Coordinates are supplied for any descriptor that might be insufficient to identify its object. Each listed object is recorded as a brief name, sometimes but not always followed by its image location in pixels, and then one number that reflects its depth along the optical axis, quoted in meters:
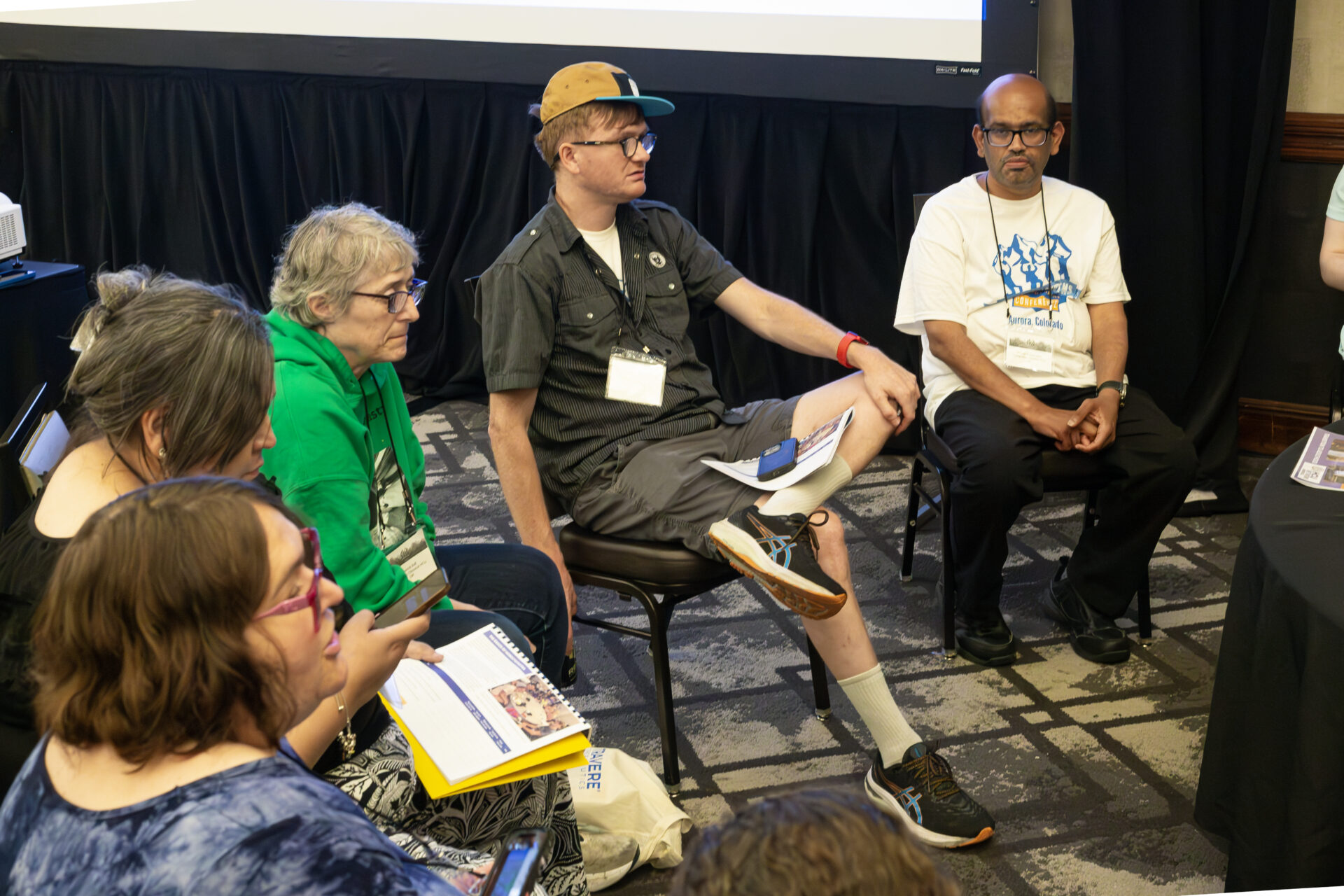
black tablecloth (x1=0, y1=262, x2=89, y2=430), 3.43
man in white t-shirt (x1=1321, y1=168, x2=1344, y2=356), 2.91
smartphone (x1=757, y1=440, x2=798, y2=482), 2.25
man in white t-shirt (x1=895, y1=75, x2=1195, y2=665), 2.67
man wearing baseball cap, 2.16
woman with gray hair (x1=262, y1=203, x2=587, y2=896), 1.54
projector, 3.39
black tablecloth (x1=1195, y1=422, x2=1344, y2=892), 1.54
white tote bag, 1.96
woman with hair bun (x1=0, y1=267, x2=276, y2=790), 1.36
